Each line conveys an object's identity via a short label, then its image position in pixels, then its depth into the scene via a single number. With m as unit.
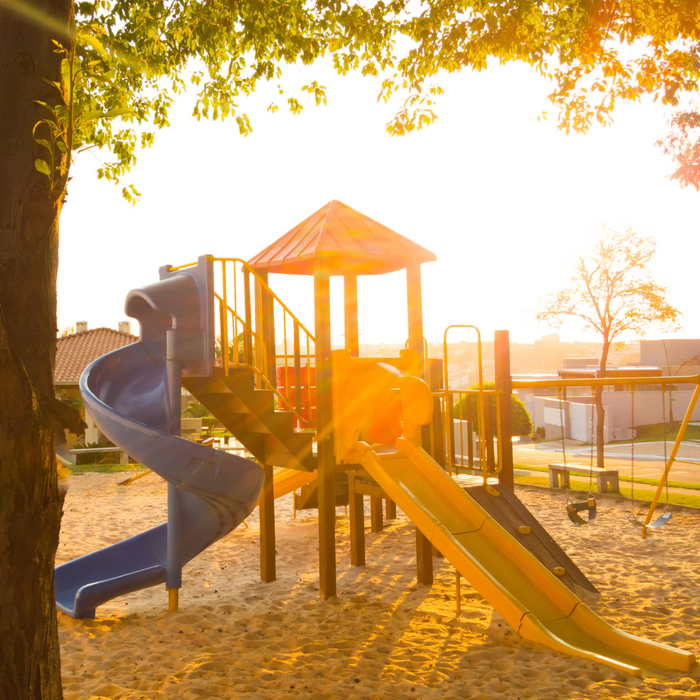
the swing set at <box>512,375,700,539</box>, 7.37
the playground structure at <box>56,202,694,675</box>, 5.90
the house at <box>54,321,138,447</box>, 30.50
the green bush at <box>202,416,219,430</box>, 24.03
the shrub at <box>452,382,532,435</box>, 27.08
